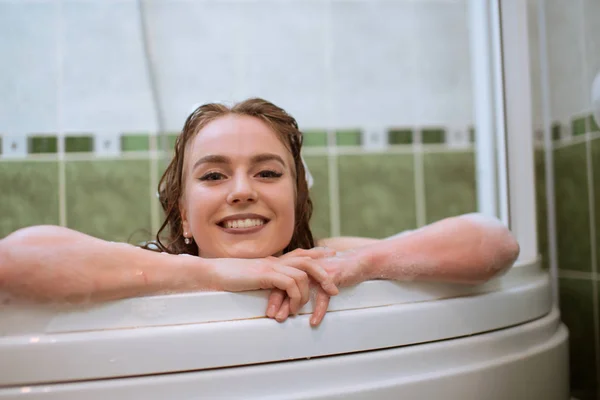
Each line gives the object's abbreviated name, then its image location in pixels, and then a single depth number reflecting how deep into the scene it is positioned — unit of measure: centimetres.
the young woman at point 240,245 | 64
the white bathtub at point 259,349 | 62
